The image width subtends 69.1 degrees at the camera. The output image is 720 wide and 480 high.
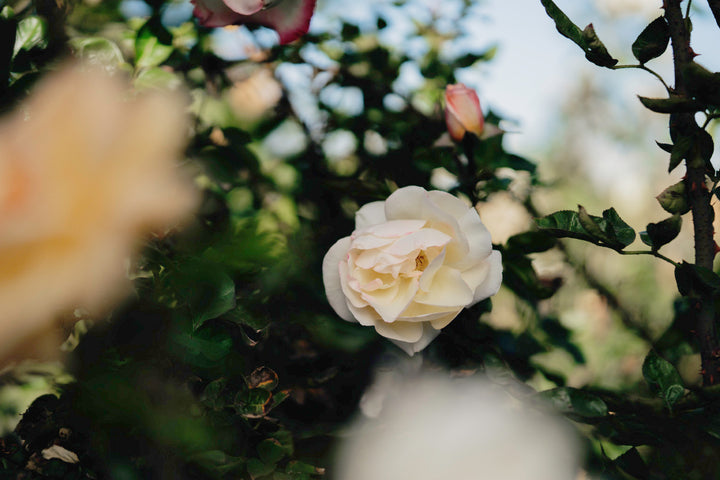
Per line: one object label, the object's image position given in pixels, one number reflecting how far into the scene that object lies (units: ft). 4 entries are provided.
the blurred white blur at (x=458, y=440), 1.46
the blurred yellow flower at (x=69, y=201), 1.02
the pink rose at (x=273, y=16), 1.47
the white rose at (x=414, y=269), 1.28
